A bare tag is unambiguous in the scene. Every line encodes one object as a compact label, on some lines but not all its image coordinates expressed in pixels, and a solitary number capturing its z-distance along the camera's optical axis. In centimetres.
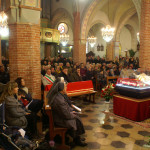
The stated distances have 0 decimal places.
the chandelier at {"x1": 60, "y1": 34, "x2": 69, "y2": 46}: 1873
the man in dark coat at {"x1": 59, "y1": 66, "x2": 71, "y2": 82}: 756
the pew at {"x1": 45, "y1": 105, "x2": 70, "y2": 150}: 380
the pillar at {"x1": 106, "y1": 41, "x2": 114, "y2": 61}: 2059
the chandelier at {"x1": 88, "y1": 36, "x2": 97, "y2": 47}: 2101
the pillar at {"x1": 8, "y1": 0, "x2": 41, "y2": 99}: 593
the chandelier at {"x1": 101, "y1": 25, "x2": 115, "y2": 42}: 1266
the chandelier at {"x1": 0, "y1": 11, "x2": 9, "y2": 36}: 704
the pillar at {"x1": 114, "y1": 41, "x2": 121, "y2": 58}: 2058
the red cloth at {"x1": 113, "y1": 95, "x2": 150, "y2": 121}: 558
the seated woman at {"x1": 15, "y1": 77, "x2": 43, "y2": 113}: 490
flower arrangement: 639
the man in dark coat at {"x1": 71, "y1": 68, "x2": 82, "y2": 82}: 808
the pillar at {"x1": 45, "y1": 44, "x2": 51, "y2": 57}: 1987
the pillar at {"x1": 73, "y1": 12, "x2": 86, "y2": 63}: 1598
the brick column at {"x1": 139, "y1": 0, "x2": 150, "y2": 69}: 914
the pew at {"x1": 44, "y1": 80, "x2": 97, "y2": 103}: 714
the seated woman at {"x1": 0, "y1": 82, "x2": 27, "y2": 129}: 374
